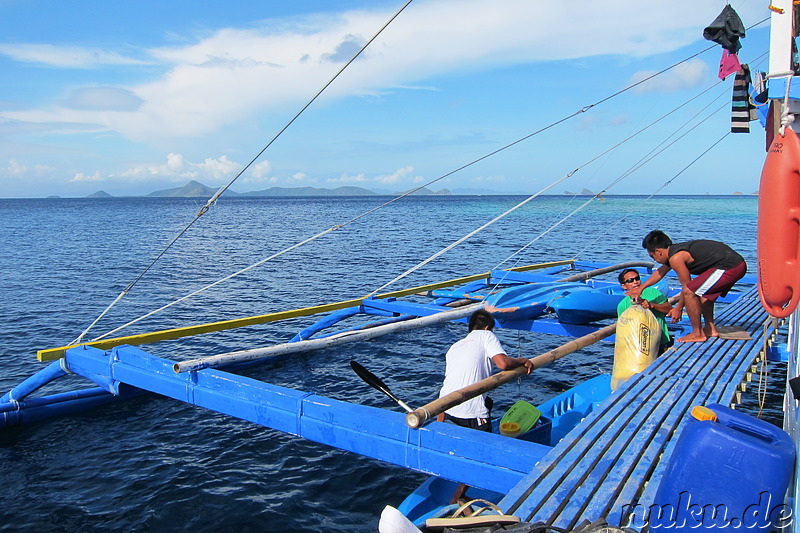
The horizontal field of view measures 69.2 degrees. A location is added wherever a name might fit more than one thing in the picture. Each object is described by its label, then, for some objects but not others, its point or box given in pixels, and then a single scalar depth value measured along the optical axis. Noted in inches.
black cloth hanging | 350.9
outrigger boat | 114.4
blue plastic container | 111.9
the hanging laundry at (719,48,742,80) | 364.2
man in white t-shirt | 224.2
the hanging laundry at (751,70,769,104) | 233.6
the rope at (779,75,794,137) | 115.1
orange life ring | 110.0
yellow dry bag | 263.6
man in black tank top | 285.9
